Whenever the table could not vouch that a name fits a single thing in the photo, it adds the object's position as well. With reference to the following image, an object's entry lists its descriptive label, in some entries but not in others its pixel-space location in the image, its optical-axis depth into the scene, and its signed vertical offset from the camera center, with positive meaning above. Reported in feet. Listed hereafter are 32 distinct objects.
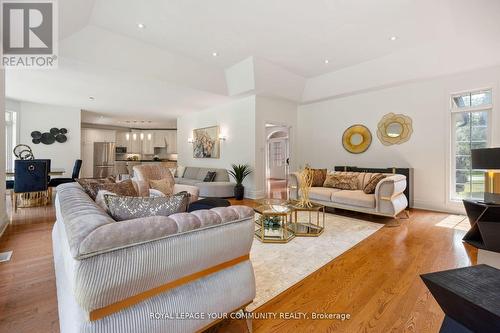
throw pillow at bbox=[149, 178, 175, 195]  12.06 -1.10
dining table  17.54 -0.58
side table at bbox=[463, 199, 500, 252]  7.26 -1.87
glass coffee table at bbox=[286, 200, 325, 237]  10.69 -3.07
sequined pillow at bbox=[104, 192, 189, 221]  4.39 -0.81
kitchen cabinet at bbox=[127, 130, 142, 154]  36.22 +3.55
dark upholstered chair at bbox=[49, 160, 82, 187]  17.91 -1.16
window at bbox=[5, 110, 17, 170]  21.27 +2.71
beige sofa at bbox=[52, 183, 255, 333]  2.98 -1.56
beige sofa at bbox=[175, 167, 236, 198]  20.30 -1.61
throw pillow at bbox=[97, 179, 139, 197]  7.88 -0.82
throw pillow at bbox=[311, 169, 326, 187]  16.56 -0.90
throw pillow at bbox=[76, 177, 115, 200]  7.36 -0.66
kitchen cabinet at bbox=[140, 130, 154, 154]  36.55 +3.76
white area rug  6.65 -3.32
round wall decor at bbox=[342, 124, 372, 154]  18.72 +2.24
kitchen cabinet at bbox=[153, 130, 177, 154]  36.83 +4.26
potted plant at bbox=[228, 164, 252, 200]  20.18 -1.04
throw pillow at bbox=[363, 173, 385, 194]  13.42 -1.03
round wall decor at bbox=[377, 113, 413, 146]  16.70 +2.76
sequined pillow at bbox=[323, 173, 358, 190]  15.08 -1.07
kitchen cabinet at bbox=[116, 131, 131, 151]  35.44 +3.88
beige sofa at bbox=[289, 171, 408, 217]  12.28 -1.83
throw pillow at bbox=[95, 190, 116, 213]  5.48 -0.91
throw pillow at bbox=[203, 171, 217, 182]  22.07 -1.06
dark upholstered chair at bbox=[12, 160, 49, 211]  14.43 -0.80
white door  35.86 +1.29
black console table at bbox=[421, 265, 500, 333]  2.27 -1.37
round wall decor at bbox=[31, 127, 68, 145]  22.61 +2.84
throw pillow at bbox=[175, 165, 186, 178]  26.82 -0.83
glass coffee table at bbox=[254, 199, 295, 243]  9.77 -2.77
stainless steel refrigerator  30.83 +0.88
